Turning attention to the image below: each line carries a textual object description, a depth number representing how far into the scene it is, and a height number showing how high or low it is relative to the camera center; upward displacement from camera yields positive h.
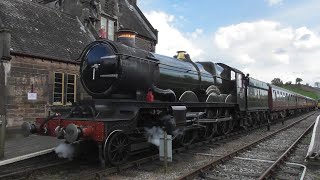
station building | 10.04 +2.08
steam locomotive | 5.76 +0.02
